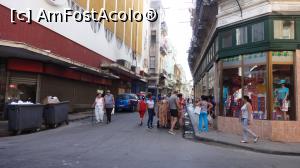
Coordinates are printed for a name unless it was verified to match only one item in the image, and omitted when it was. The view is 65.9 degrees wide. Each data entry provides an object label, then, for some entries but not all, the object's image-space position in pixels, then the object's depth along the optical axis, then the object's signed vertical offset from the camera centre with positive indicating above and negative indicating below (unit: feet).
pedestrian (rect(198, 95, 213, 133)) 33.49 -3.08
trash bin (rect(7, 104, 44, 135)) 29.29 -3.31
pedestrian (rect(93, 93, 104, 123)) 41.19 -2.73
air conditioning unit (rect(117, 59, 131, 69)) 82.84 +10.71
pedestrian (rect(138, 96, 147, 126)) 40.82 -2.67
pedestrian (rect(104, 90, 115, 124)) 42.17 -2.41
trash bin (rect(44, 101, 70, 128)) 34.85 -3.38
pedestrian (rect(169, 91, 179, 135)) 33.34 -2.18
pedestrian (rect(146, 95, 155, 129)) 37.31 -3.09
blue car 66.09 -2.92
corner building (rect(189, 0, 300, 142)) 29.47 +3.87
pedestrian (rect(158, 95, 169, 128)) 36.98 -3.41
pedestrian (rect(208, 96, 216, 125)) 39.09 -2.72
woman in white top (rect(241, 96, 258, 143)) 26.30 -2.85
